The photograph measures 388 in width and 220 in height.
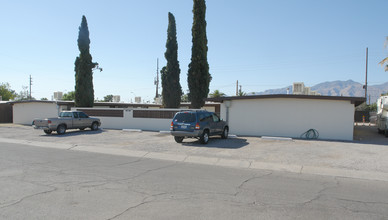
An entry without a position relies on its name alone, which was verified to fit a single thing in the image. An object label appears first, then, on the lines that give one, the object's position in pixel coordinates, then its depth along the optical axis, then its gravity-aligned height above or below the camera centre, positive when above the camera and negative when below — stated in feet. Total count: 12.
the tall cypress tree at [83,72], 97.66 +10.72
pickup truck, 66.39 -4.98
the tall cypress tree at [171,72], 89.56 +10.22
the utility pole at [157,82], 189.26 +14.80
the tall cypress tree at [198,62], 83.46 +12.68
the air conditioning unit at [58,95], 118.01 +3.12
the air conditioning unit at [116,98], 148.56 +2.72
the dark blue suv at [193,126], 48.83 -3.79
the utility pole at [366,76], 133.88 +14.59
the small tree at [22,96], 304.30 +6.74
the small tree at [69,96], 223.14 +5.33
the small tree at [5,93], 231.83 +7.29
